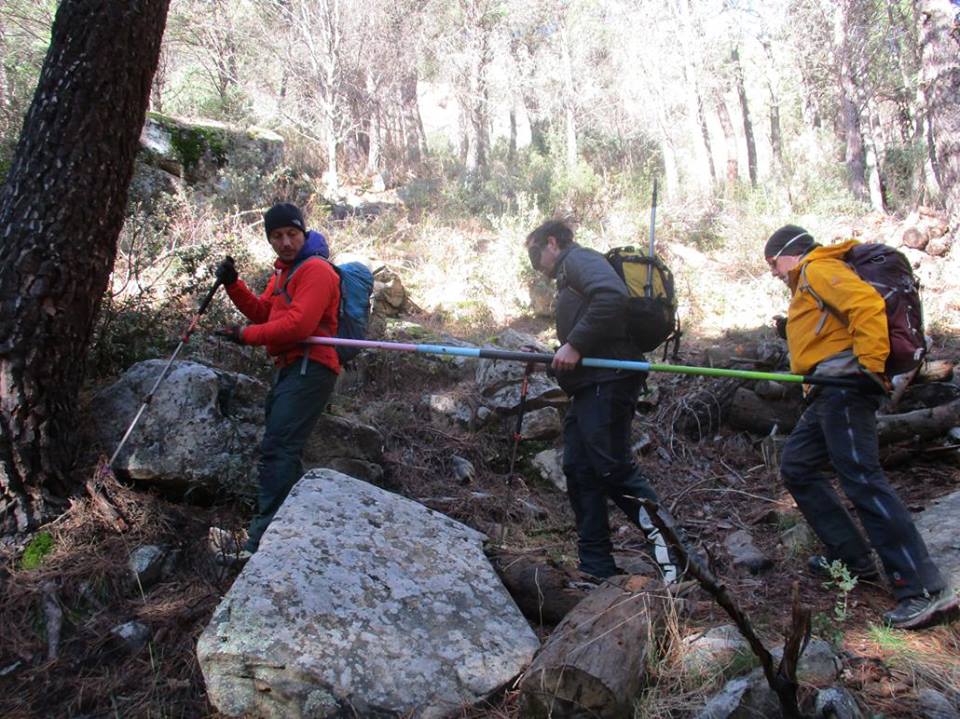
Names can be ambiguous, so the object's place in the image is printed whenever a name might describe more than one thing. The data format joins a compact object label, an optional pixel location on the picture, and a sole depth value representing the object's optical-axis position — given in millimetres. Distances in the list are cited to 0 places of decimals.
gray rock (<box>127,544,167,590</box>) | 3637
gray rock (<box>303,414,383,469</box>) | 4905
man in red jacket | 3848
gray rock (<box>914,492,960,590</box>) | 3700
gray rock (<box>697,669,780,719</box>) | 2297
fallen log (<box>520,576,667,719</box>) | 2521
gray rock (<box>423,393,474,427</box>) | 6465
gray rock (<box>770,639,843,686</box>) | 2492
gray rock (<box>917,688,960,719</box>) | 2402
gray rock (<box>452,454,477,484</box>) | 5641
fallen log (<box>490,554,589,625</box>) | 3471
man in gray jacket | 3826
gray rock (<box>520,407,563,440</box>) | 6281
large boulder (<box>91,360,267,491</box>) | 4156
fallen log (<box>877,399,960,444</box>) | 5320
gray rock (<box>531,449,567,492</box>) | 5793
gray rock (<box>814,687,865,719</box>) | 2264
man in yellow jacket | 3346
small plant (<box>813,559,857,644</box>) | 2951
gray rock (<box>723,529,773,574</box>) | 4270
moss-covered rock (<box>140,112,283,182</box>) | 9510
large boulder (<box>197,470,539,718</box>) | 2689
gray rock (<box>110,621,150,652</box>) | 3246
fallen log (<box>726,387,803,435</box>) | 6387
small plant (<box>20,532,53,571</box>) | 3593
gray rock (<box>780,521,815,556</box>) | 4374
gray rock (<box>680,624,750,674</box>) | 2648
